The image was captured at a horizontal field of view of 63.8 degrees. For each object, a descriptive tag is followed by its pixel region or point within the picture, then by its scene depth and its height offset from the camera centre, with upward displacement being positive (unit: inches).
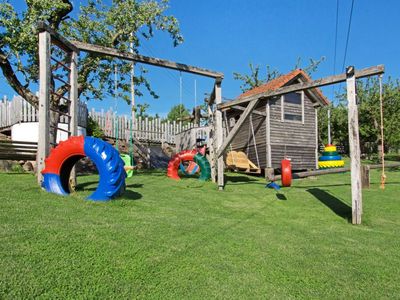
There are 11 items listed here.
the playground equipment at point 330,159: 698.2 -4.1
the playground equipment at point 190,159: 432.5 -5.6
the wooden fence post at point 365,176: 264.2 -16.0
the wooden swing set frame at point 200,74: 231.9 +60.3
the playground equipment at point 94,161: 214.2 -2.7
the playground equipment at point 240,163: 617.5 -9.1
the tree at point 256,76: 1306.6 +333.3
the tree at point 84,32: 432.1 +200.3
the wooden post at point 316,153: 690.2 +8.3
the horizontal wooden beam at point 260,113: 627.4 +88.4
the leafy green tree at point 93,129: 669.7 +65.5
